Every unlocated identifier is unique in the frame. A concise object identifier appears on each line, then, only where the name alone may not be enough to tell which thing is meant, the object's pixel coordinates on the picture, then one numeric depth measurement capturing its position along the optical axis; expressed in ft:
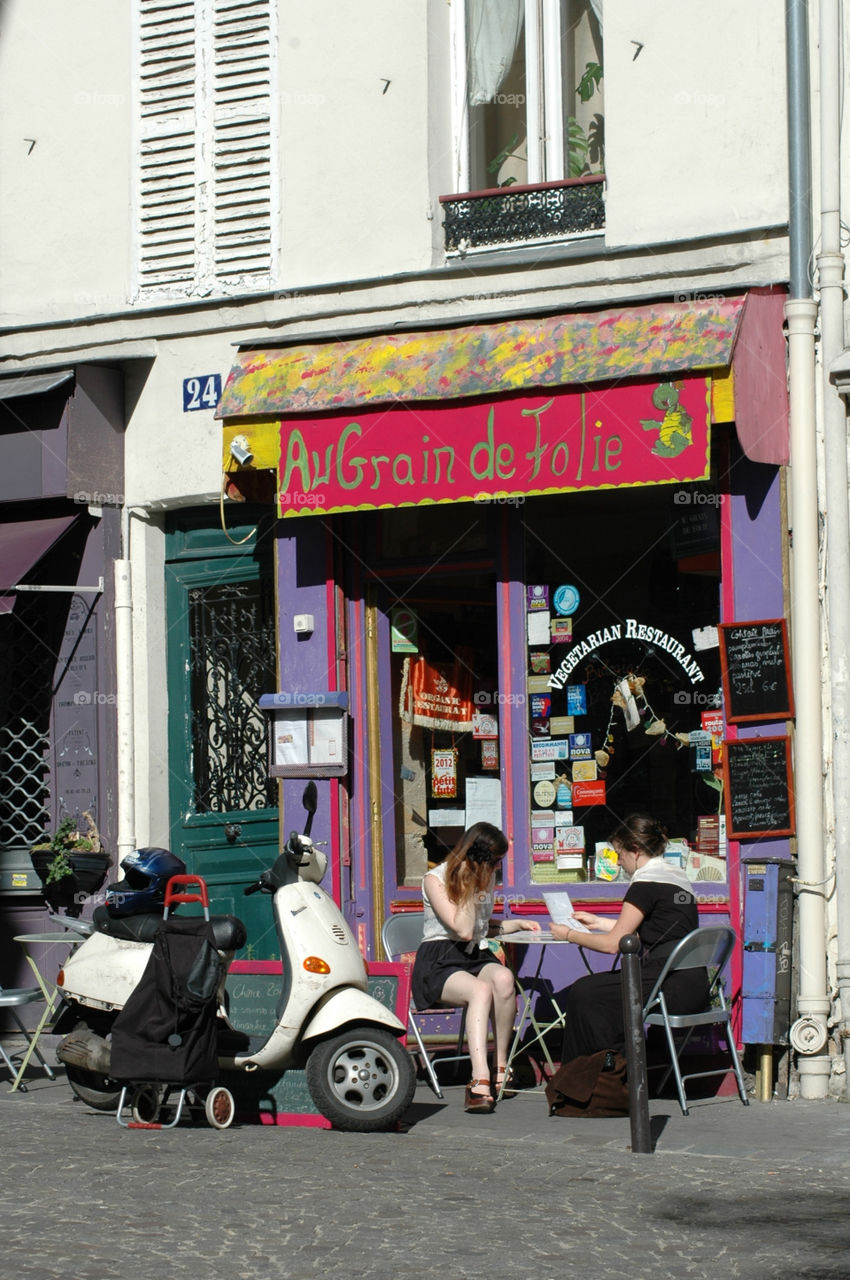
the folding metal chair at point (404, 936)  51.82
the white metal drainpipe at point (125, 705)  59.35
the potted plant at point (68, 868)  58.44
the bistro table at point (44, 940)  48.68
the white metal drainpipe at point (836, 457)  48.03
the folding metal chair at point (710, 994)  44.53
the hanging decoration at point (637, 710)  52.15
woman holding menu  44.98
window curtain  57.00
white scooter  42.19
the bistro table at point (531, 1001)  47.81
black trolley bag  41.38
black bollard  38.73
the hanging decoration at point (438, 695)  56.06
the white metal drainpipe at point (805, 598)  47.37
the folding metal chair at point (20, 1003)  48.24
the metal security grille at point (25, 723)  61.53
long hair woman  46.88
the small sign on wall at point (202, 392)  58.57
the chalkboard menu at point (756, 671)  48.85
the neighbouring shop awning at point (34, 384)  59.22
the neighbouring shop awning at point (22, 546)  58.57
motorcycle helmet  44.86
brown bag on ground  43.87
